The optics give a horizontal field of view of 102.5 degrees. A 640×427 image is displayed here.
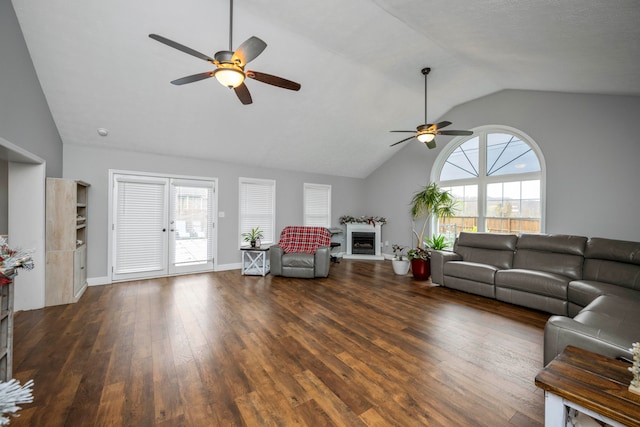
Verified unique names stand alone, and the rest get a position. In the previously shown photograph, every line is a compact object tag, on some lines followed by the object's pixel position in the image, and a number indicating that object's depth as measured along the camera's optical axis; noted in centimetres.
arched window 473
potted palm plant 493
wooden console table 110
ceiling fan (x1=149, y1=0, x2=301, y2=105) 215
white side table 514
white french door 461
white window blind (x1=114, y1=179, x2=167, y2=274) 460
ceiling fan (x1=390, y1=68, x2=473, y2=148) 404
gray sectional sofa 190
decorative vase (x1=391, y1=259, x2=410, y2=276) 520
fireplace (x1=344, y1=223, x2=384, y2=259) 707
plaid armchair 495
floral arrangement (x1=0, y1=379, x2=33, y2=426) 62
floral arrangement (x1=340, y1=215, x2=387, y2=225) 713
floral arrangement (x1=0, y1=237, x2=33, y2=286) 142
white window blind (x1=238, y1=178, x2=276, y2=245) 590
